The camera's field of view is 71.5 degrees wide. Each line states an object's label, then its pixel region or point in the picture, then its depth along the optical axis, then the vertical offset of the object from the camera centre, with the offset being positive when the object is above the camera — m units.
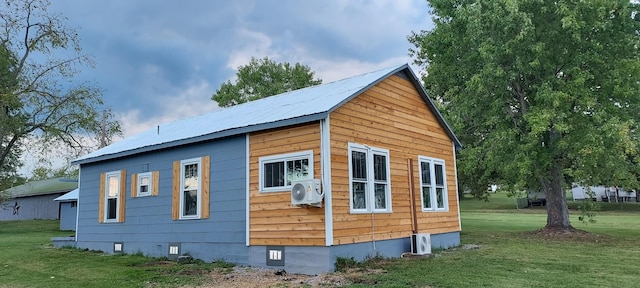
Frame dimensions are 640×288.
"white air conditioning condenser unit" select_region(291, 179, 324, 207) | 7.86 +0.22
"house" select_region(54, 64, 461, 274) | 8.30 +0.54
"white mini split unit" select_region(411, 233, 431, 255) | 9.74 -0.91
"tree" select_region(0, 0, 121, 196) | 21.20 +6.48
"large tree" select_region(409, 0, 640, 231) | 13.59 +3.67
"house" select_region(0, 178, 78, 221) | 31.58 +0.87
